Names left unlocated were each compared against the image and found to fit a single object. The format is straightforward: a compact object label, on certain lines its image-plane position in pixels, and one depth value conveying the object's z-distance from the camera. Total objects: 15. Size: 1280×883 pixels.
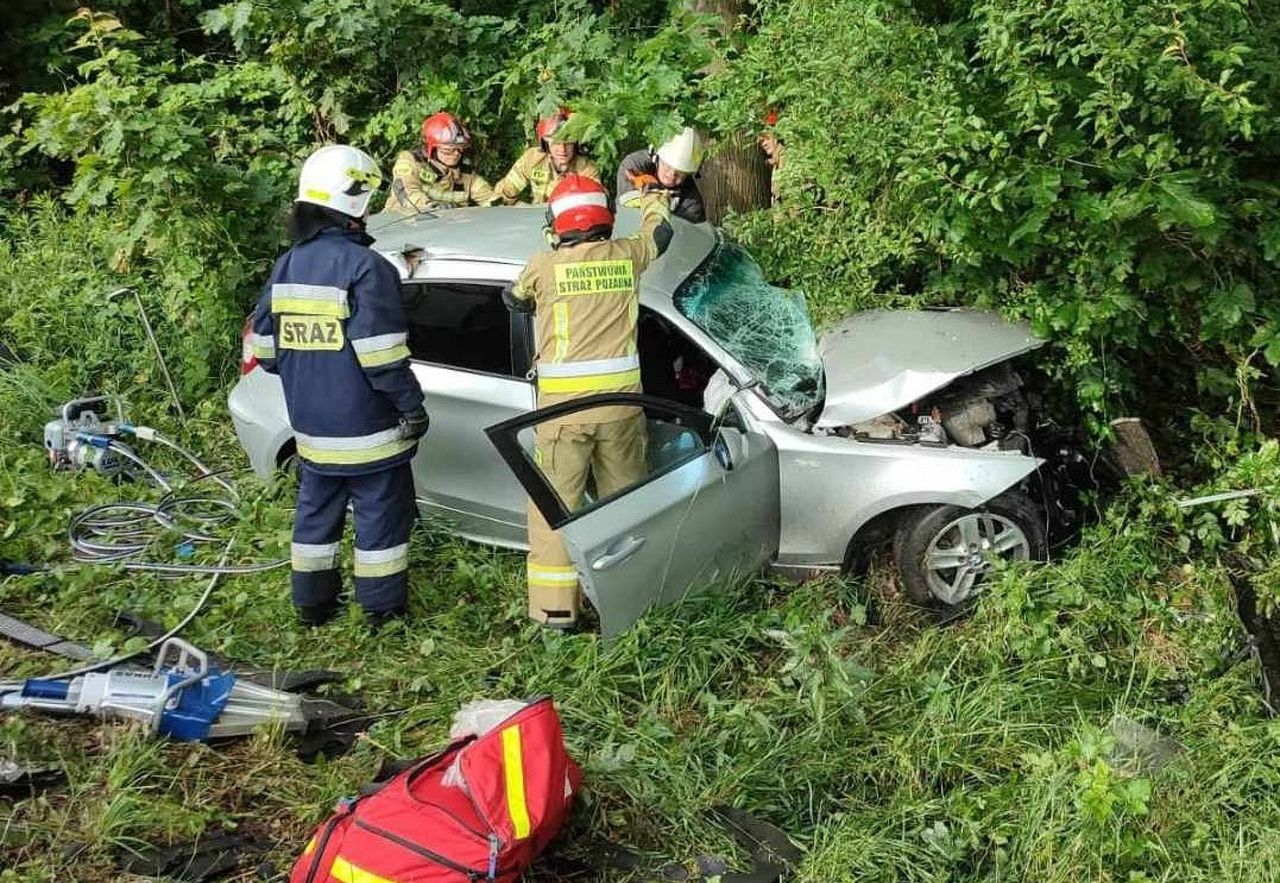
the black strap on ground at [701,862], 3.21
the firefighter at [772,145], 5.16
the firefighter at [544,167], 6.70
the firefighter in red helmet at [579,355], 4.26
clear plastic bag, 3.50
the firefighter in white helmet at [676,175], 5.84
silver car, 4.05
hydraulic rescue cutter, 3.68
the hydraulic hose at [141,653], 3.97
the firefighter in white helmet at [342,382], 4.19
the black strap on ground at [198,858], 3.26
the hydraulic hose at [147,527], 5.12
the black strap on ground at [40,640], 4.30
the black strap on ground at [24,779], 3.54
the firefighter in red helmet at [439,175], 6.91
